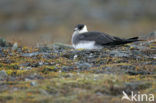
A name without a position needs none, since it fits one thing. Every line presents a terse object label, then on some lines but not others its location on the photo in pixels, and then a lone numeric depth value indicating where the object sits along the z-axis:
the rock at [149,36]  26.66
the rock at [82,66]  16.19
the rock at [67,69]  15.92
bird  21.55
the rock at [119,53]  18.61
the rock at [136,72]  15.36
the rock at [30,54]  19.50
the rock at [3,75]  14.73
